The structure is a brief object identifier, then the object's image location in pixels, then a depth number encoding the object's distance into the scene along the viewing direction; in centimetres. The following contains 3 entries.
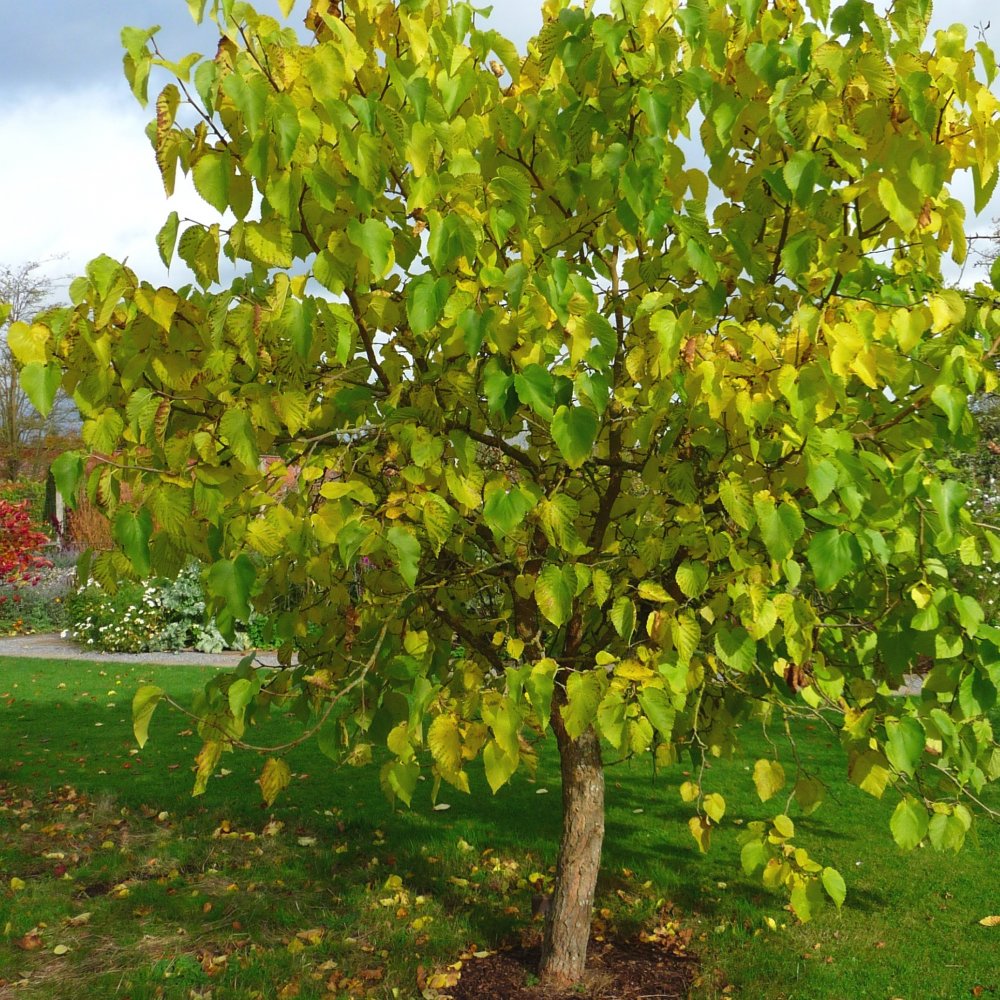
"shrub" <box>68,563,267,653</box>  1315
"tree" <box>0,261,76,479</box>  2923
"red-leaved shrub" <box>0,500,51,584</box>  730
